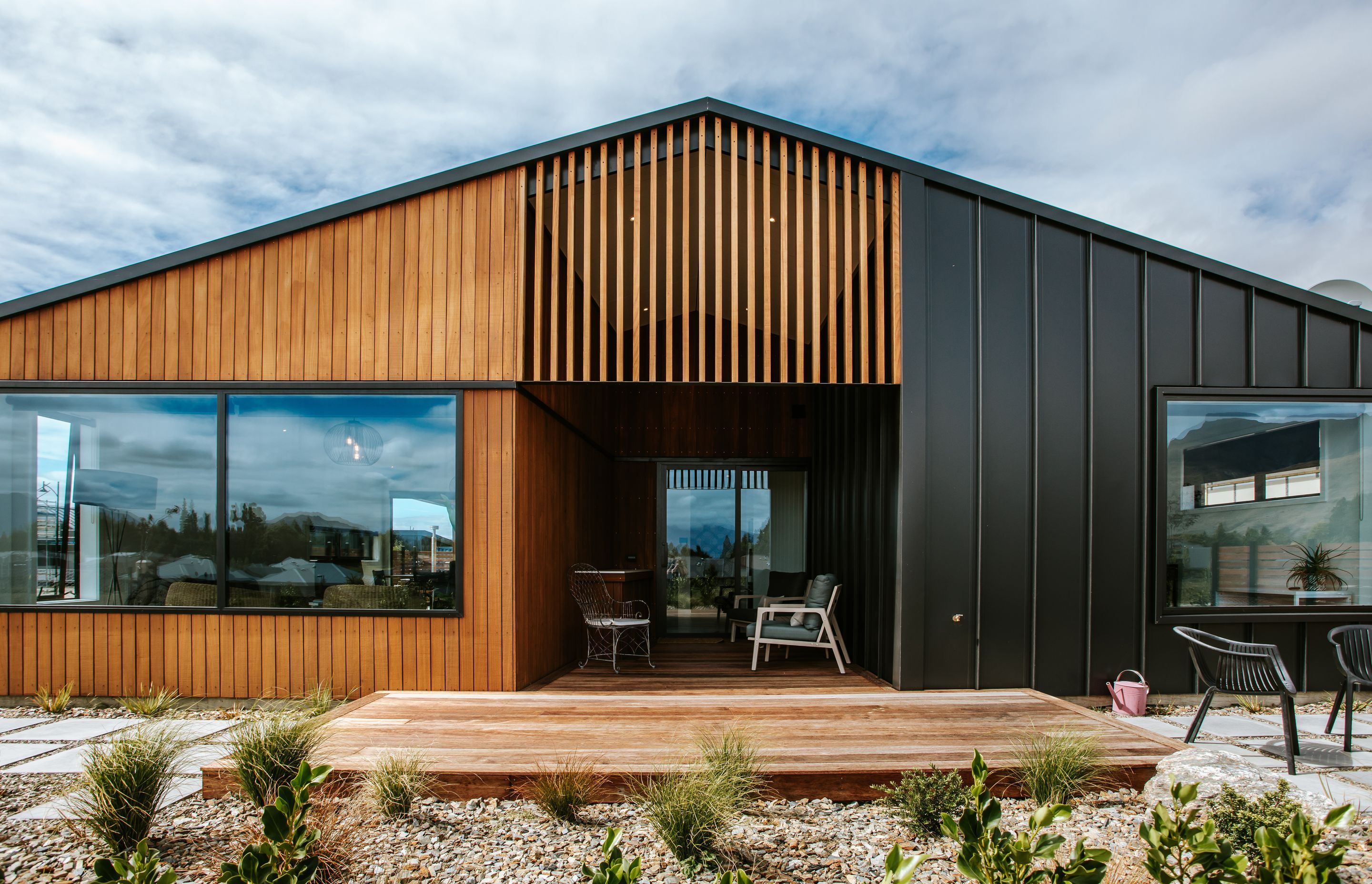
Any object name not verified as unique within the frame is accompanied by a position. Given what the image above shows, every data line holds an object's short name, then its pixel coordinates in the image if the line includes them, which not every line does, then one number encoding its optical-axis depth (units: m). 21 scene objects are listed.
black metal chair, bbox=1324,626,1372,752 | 4.34
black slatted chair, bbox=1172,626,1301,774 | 3.72
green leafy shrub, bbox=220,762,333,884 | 1.86
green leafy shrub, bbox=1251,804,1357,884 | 1.69
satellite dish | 6.31
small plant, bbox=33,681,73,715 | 4.99
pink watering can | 5.00
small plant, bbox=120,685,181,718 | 4.83
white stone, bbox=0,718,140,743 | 4.43
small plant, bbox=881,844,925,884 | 1.61
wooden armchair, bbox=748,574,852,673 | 6.50
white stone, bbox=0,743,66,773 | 3.96
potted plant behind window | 5.49
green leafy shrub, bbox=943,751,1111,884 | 1.84
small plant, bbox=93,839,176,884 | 1.75
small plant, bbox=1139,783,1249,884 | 1.80
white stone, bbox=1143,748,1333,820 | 3.04
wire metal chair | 6.66
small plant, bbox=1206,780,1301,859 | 2.54
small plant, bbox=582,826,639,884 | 1.66
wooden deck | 3.36
